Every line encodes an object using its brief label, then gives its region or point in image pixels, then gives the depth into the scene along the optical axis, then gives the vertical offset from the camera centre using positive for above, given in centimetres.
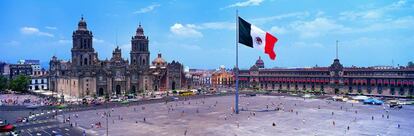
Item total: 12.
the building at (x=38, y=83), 14988 -151
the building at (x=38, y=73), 16450 +279
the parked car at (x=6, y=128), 5673 -723
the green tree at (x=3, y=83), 13750 -127
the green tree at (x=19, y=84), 13649 -163
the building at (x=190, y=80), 15462 -73
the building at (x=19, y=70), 17388 +431
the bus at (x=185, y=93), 13150 -511
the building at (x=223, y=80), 19188 -104
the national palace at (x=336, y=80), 11906 -96
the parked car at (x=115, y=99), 10944 -589
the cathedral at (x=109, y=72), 11750 +212
